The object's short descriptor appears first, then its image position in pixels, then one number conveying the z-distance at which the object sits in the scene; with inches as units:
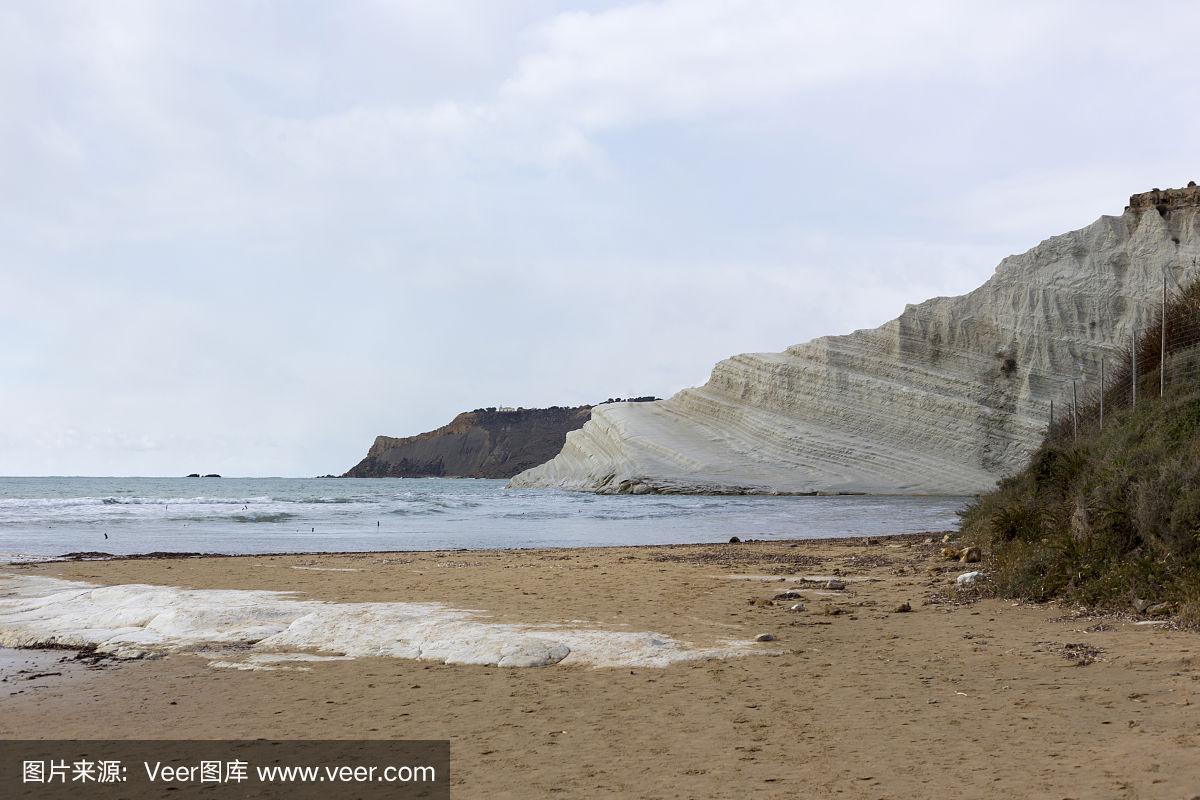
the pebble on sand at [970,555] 503.1
